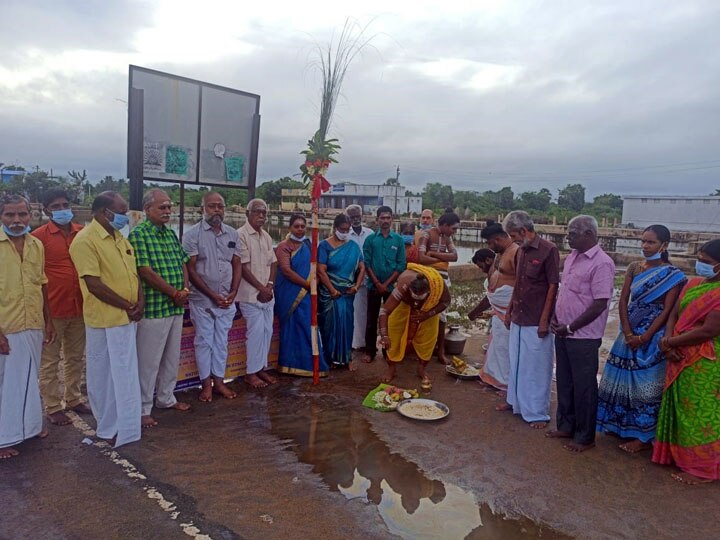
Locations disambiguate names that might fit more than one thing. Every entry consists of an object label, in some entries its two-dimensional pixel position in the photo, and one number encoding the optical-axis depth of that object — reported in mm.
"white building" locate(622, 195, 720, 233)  38750
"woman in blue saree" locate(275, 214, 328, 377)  5396
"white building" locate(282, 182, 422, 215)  59469
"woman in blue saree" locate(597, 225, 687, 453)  3781
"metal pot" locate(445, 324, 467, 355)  6500
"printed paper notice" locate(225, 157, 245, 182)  5969
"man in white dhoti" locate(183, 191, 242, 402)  4625
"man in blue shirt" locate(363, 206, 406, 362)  6109
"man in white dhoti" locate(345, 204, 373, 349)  6391
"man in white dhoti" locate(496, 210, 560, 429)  4344
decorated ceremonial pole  5301
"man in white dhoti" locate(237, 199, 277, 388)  5039
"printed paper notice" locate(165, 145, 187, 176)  5344
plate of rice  4488
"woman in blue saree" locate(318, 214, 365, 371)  5641
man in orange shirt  4109
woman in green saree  3459
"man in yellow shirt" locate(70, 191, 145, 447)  3664
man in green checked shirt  4113
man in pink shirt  3871
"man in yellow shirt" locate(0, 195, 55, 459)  3525
